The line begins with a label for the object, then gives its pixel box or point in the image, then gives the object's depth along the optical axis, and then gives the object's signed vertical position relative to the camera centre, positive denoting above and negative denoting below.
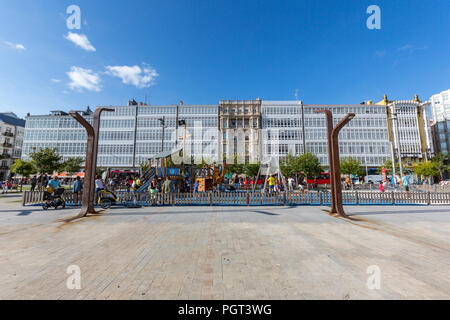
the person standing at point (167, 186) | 13.25 -0.34
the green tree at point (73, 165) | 40.05 +3.42
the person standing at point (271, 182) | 16.64 -0.11
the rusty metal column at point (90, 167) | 8.95 +0.67
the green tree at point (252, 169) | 44.75 +2.72
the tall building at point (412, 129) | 51.66 +14.12
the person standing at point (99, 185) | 11.93 -0.23
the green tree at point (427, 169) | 41.78 +2.45
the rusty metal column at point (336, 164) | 8.96 +0.78
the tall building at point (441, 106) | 63.27 +24.91
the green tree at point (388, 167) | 42.33 +3.03
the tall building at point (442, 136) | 61.28 +14.32
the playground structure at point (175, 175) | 19.12 +0.60
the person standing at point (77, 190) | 11.75 -0.53
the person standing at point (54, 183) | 10.89 -0.12
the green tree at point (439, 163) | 41.56 +3.72
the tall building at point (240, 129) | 52.97 +14.51
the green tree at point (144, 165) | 43.89 +3.72
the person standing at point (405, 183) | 17.58 -0.24
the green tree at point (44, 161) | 22.61 +2.39
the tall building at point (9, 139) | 55.61 +12.90
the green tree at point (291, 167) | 39.91 +3.01
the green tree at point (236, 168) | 46.84 +3.11
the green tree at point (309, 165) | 39.25 +3.17
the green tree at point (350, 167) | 40.78 +2.84
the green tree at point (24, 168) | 24.42 +1.73
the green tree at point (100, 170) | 45.72 +2.71
